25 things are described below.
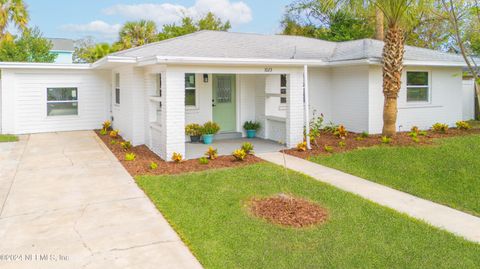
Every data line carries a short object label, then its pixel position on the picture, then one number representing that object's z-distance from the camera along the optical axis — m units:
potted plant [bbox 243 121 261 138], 12.92
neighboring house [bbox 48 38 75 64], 39.56
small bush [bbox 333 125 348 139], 12.02
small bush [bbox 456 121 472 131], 13.30
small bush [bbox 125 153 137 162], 9.25
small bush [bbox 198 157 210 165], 8.92
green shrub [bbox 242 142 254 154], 9.59
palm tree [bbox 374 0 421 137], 10.80
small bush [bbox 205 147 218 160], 9.38
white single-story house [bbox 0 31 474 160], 10.69
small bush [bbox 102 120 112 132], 14.43
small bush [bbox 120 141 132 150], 10.54
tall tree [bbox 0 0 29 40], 22.34
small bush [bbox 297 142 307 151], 10.35
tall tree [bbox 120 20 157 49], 26.38
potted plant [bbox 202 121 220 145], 11.81
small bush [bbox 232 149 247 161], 9.10
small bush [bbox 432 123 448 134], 12.70
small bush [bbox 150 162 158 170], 8.48
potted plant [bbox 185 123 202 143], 11.88
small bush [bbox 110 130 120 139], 12.85
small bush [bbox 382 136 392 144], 10.72
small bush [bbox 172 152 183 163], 8.98
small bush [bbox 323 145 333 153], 10.18
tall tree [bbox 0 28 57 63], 22.58
